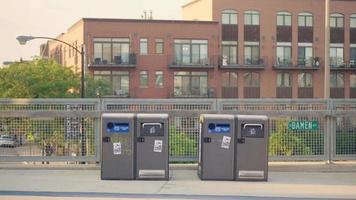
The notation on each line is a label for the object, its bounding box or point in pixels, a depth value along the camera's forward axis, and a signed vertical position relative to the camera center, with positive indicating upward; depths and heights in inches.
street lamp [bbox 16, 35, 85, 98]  1668.3 +125.2
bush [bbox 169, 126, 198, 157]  557.0 -43.9
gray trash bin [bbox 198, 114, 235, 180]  500.7 -41.5
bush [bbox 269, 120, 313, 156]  564.1 -43.5
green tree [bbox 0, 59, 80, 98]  2018.9 +26.1
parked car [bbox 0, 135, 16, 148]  558.0 -41.8
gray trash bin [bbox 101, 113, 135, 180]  501.7 -40.9
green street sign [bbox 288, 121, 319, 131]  561.9 -28.7
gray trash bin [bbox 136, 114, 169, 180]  500.7 -41.6
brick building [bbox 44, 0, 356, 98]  2758.4 +159.8
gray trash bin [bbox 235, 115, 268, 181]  499.2 -42.2
